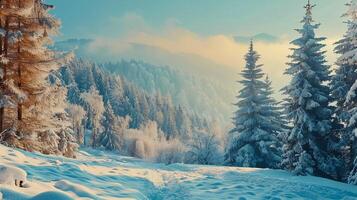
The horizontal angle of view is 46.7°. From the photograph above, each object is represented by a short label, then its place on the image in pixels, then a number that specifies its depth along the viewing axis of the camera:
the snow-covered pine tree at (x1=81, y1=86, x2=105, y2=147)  94.69
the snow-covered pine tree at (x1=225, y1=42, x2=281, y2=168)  34.97
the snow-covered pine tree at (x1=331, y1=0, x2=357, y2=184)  24.45
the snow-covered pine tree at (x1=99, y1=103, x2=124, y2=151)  89.75
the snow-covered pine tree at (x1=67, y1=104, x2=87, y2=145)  91.69
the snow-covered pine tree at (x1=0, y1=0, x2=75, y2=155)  18.69
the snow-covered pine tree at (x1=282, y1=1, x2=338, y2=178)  26.02
